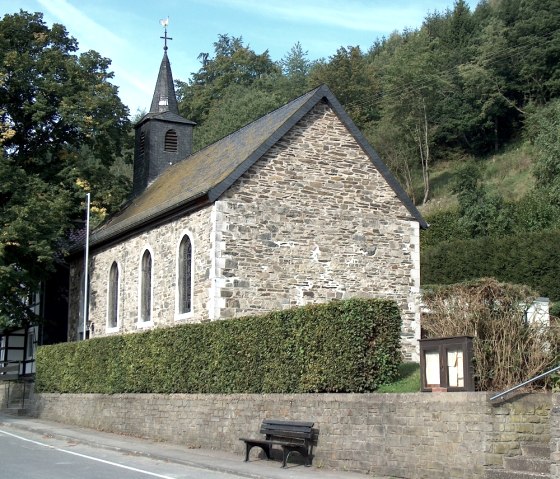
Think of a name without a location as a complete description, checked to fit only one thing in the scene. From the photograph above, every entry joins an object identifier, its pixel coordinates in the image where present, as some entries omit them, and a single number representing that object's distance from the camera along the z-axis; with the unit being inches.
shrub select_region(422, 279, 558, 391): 531.2
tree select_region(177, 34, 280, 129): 3063.5
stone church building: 900.6
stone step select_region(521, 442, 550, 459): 487.5
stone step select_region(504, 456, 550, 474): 468.1
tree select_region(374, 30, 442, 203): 2369.6
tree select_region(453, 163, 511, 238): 1662.2
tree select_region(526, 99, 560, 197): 1483.6
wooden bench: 604.7
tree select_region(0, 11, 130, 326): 1184.2
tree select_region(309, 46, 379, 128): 2618.1
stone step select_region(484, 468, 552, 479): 454.0
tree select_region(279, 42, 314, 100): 2906.0
